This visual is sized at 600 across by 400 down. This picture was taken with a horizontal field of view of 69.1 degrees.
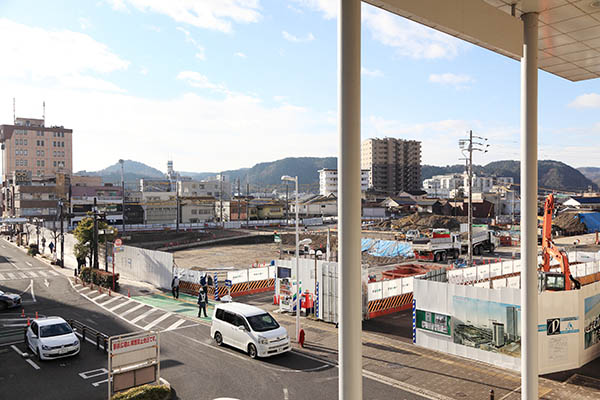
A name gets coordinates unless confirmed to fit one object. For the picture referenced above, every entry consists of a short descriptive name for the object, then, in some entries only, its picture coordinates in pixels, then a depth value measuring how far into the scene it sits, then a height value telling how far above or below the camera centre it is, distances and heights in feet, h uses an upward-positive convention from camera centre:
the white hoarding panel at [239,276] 91.40 -16.53
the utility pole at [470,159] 104.22 +10.07
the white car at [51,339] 51.72 -17.17
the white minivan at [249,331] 51.83 -16.51
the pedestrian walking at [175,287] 87.15 -17.82
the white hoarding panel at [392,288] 73.72 -15.61
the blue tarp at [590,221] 224.53 -13.06
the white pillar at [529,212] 19.94 -0.73
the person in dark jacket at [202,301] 70.95 -16.80
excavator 57.58 -10.28
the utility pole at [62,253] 137.28 -17.33
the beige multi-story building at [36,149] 364.79 +42.73
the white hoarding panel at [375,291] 71.06 -15.49
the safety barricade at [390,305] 71.00 -18.30
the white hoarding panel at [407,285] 77.71 -15.91
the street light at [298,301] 56.15 -13.80
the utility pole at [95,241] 109.54 -10.99
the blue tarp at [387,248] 152.13 -18.56
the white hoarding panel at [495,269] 86.00 -14.53
